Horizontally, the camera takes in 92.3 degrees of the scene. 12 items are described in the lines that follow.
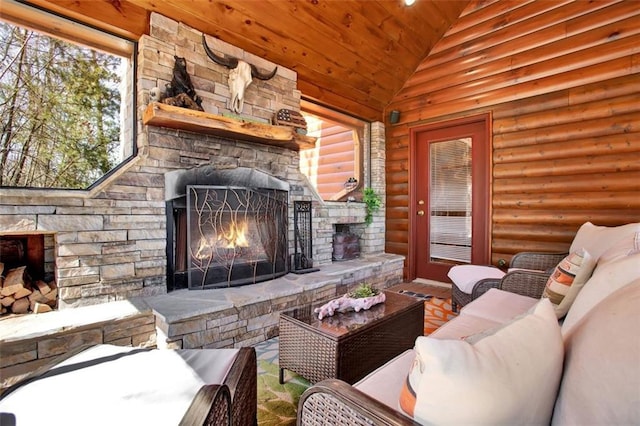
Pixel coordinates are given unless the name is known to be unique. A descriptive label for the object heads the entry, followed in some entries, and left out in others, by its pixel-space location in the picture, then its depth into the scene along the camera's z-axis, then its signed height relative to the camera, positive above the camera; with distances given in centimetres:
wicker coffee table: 156 -71
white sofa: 63 -37
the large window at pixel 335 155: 429 +96
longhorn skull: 279 +123
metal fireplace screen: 253 -20
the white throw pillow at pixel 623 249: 142 -18
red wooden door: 383 +22
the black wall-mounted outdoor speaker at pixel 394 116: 443 +139
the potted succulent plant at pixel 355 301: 184 -56
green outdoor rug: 155 -103
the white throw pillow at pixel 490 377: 66 -37
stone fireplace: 203 +12
